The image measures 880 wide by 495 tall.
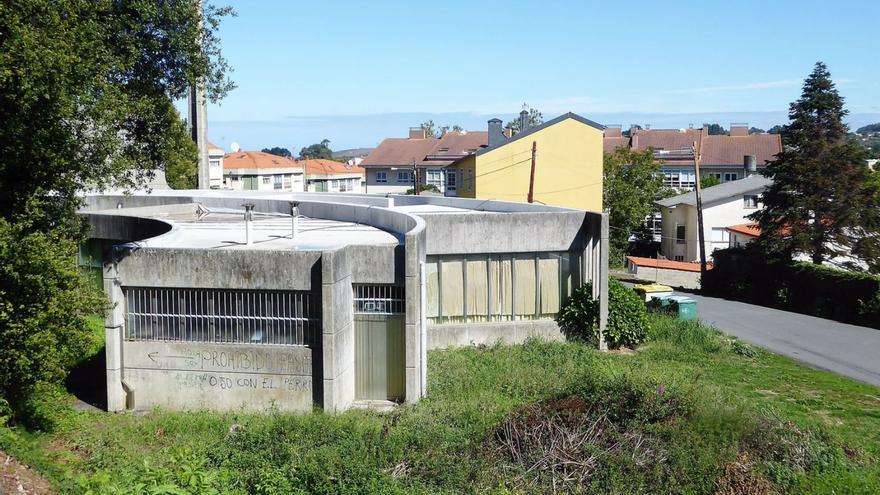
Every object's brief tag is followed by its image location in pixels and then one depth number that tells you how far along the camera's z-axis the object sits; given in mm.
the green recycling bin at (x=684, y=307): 25703
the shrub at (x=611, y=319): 21031
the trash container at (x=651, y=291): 27094
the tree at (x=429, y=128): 113806
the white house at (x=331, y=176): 98000
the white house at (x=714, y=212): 52659
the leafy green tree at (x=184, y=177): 42625
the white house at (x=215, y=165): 78856
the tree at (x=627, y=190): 55594
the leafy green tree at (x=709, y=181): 69438
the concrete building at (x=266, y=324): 15711
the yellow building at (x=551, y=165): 46906
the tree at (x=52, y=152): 12906
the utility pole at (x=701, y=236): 40062
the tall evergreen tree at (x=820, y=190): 33812
